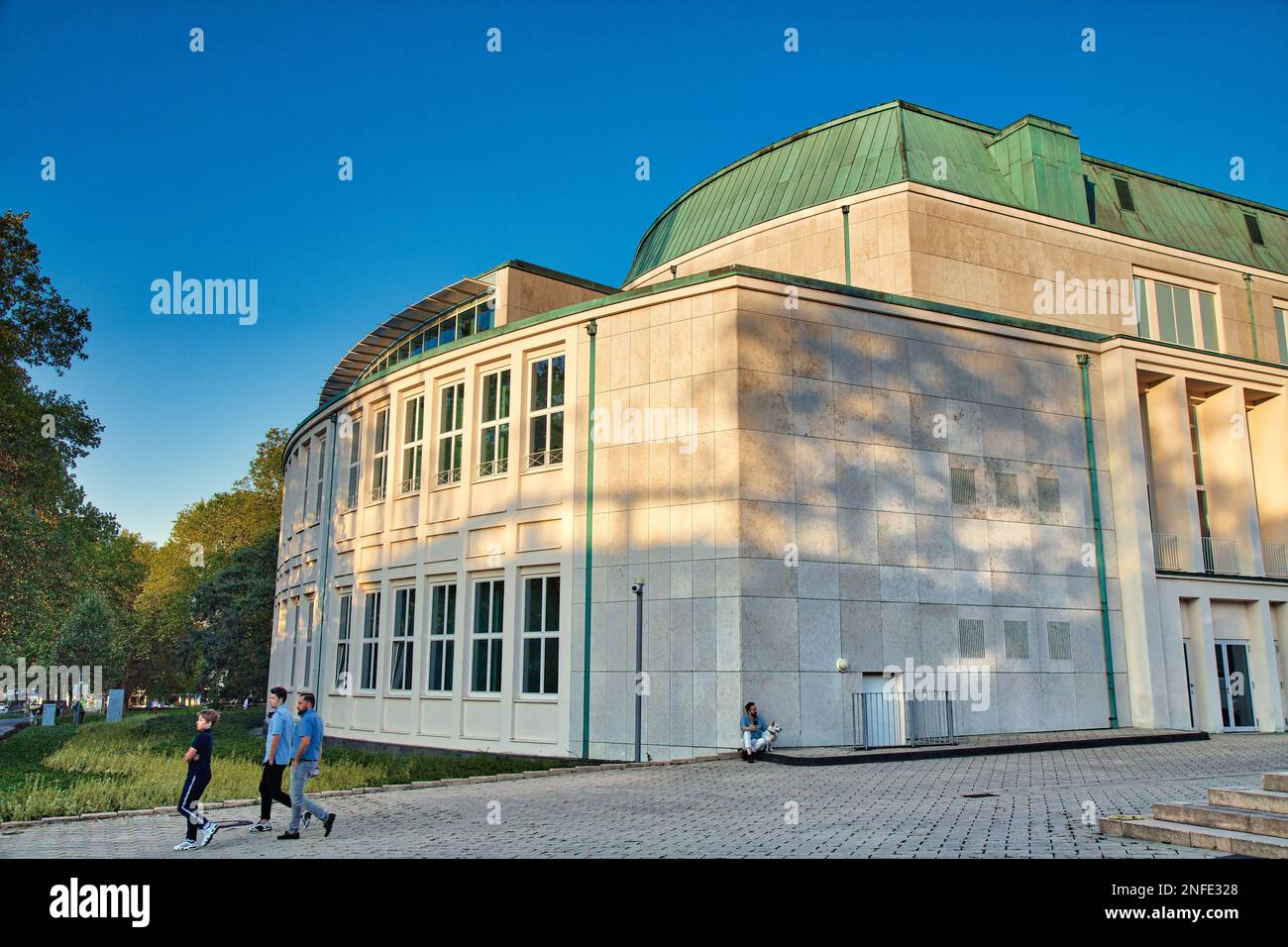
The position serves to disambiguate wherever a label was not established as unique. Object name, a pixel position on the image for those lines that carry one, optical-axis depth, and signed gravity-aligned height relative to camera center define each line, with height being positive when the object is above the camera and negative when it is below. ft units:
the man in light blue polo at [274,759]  39.96 -3.90
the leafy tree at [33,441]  95.55 +22.92
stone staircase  27.96 -5.00
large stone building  67.26 +14.32
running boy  36.76 -4.43
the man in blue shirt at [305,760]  38.24 -3.87
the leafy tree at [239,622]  152.76 +6.25
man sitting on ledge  59.67 -4.45
